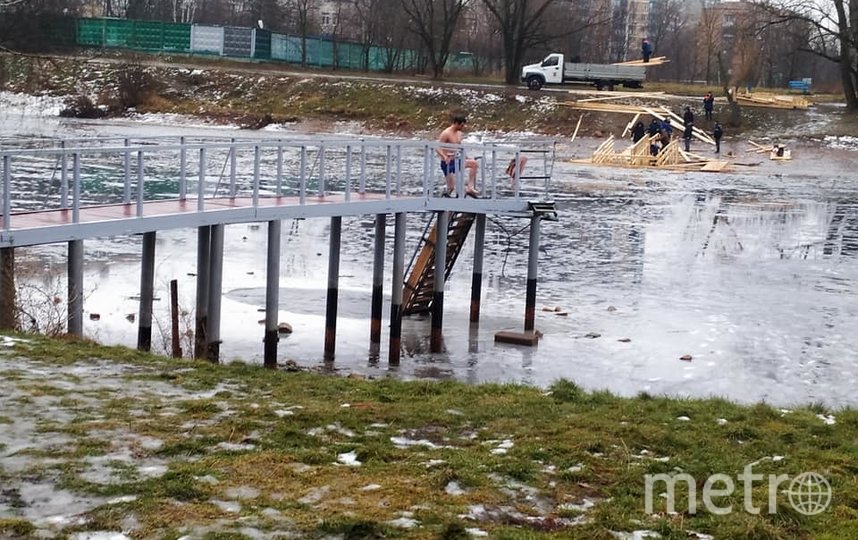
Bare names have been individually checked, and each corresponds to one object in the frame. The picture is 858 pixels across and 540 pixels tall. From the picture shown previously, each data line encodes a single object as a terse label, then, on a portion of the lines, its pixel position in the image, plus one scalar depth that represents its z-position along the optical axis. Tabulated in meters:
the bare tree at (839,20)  64.44
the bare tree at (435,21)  75.19
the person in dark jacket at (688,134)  55.81
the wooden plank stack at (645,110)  58.16
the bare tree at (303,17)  86.56
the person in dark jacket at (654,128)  53.62
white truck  69.38
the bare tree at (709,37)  84.75
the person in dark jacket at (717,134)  55.31
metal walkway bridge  14.99
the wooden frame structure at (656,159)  51.06
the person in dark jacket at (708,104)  61.19
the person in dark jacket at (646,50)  70.75
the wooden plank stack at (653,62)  68.19
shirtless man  20.95
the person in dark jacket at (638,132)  54.81
